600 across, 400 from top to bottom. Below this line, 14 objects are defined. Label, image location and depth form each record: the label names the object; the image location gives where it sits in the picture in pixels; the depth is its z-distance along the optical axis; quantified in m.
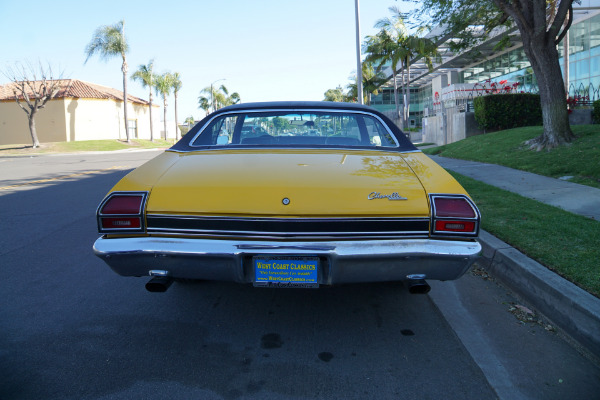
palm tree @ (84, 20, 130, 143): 42.48
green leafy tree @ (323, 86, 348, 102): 91.00
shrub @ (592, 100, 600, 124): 15.24
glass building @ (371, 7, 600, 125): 23.81
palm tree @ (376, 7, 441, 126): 32.96
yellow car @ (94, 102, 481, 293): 2.62
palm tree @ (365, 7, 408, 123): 34.38
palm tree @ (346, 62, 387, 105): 45.81
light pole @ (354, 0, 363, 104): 17.77
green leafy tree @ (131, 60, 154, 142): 51.25
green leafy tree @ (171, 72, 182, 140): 58.42
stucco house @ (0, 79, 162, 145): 42.28
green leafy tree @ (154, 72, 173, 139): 54.00
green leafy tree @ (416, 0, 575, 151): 10.37
